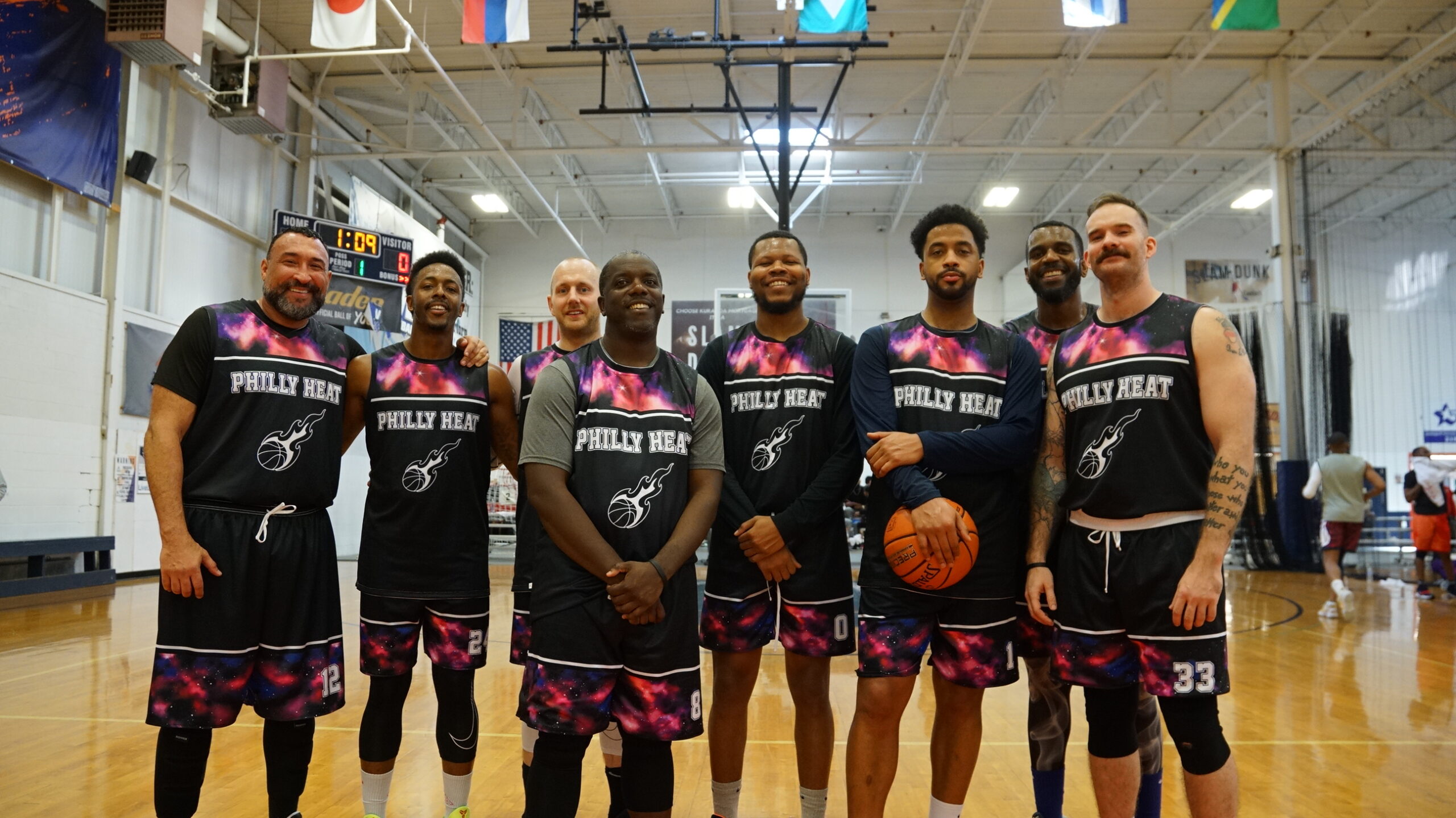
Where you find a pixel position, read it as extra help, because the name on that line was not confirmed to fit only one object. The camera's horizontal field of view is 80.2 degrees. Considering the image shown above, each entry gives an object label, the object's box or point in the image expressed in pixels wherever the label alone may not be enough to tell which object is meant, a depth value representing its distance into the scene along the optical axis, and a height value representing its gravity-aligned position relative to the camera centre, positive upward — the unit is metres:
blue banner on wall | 7.61 +3.37
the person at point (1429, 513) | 9.12 -0.53
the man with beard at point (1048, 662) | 2.61 -0.64
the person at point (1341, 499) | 8.39 -0.36
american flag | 17.41 +2.47
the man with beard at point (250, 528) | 2.25 -0.19
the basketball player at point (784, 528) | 2.47 -0.20
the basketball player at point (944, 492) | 2.30 -0.09
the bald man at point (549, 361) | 2.77 +0.29
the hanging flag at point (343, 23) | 7.36 +3.70
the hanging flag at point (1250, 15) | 7.25 +3.76
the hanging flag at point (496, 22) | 7.61 +3.85
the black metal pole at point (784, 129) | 7.25 +2.78
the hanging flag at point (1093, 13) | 7.21 +3.76
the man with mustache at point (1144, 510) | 2.05 -0.12
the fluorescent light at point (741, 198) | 14.65 +4.61
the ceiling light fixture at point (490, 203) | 16.23 +4.88
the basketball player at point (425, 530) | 2.52 -0.22
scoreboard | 11.16 +2.72
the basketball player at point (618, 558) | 2.00 -0.24
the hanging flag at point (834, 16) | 7.39 +3.80
